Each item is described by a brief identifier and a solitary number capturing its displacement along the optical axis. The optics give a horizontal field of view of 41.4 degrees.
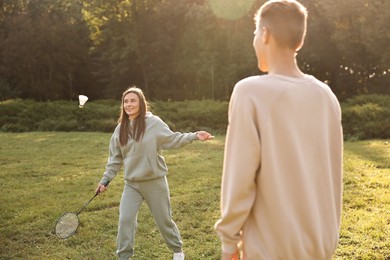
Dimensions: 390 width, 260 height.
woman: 5.62
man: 2.09
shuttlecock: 6.51
